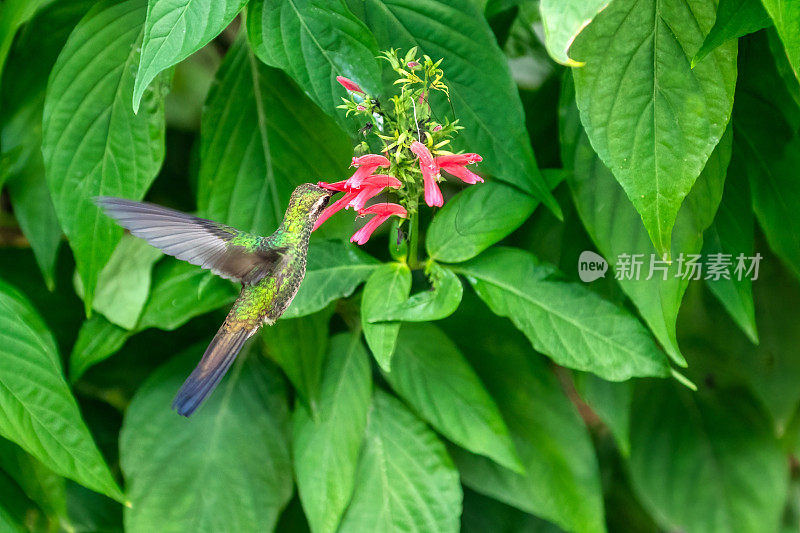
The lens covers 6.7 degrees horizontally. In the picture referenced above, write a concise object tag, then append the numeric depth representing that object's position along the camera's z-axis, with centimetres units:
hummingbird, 224
